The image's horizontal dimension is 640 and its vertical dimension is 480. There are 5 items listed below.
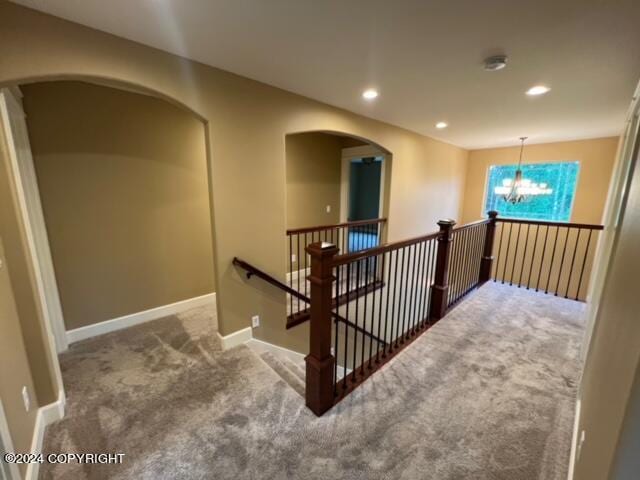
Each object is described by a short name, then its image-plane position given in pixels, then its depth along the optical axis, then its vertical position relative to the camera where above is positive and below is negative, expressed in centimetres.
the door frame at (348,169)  444 +38
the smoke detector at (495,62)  197 +96
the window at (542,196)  536 -3
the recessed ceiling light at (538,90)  253 +96
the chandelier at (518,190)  485 +3
